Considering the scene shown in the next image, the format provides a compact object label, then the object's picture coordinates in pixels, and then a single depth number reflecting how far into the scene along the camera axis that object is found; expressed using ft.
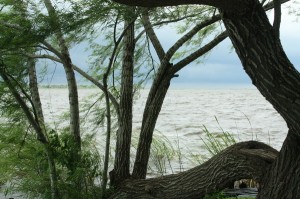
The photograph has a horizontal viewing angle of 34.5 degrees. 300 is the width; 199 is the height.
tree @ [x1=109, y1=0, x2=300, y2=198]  7.57
